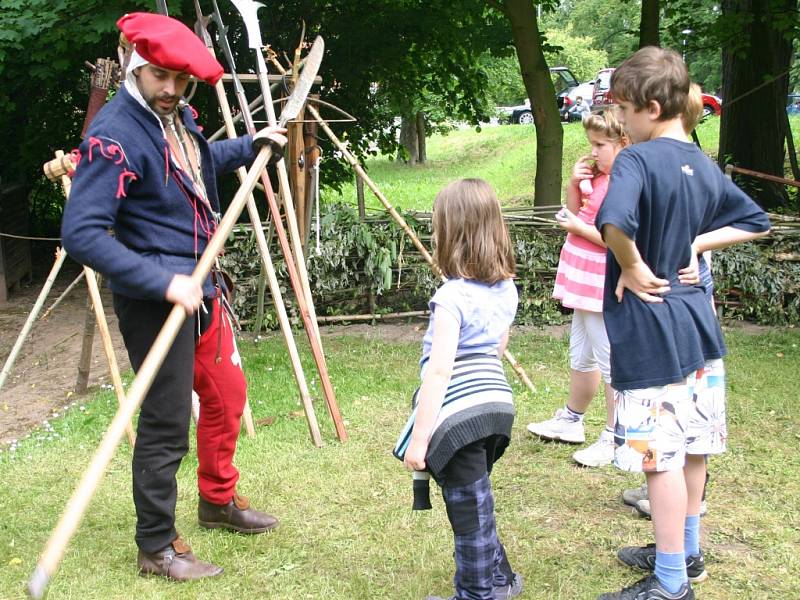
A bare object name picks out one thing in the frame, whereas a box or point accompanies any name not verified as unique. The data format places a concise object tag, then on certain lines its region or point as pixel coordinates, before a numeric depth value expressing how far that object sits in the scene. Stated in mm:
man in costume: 2615
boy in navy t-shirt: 2535
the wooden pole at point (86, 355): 4922
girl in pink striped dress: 3674
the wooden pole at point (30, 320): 4414
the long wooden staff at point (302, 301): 4496
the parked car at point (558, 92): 23547
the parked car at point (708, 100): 20062
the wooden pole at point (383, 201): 4926
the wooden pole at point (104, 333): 4297
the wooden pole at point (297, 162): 4867
